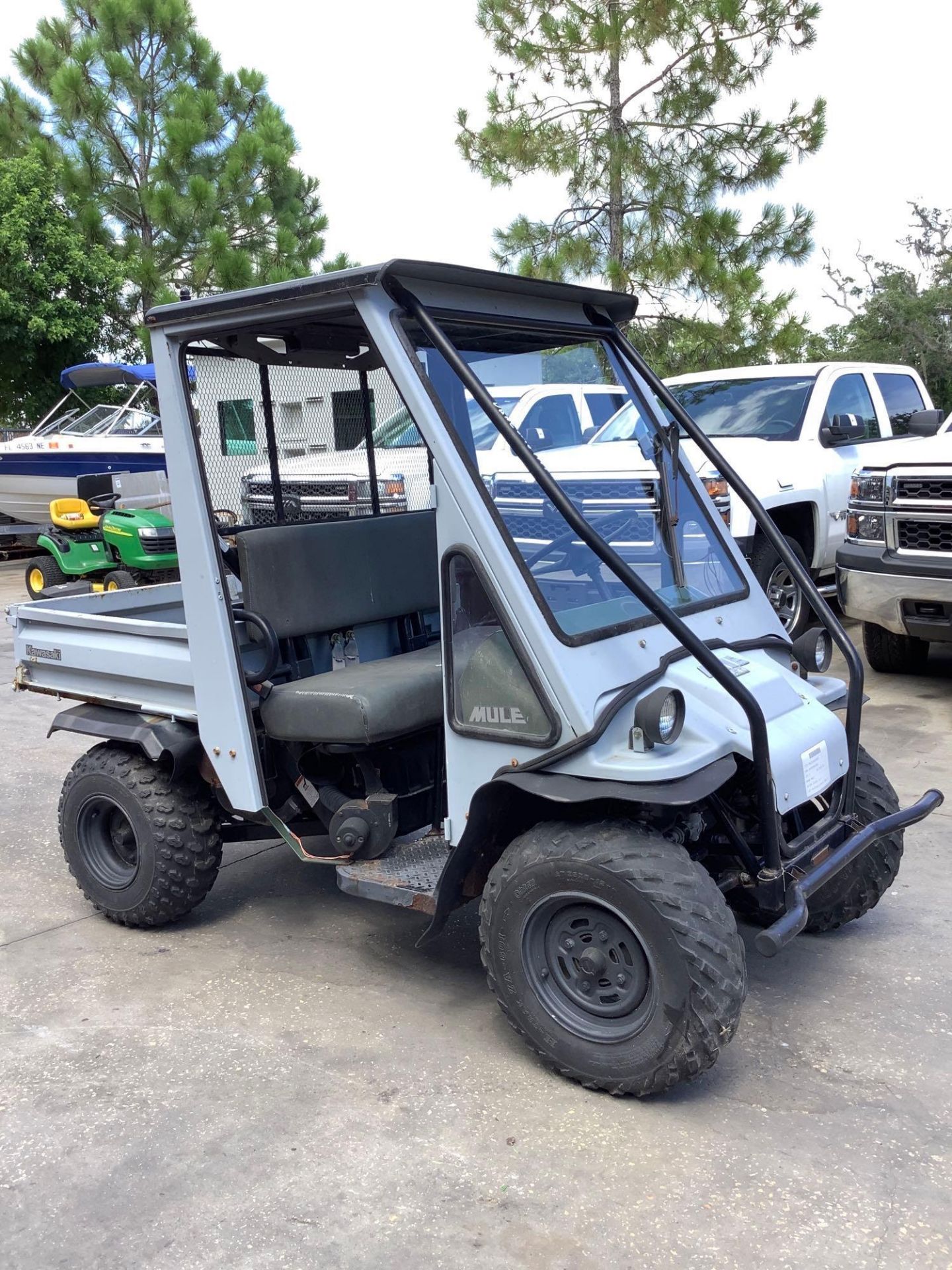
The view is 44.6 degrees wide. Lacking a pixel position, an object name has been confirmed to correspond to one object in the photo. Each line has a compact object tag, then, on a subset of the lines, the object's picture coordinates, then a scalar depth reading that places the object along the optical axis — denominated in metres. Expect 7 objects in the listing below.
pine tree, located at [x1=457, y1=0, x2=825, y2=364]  13.60
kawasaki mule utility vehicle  3.10
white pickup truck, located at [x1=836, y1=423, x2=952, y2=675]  7.05
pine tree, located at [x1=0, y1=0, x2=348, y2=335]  22.94
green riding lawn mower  12.15
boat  16.09
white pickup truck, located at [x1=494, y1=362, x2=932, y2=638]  8.66
